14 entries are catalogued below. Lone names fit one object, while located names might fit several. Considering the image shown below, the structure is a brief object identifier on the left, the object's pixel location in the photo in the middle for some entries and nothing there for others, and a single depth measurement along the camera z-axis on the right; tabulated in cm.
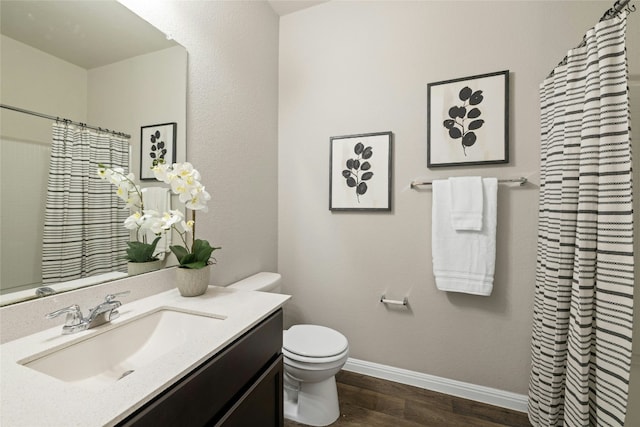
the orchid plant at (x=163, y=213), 111
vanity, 55
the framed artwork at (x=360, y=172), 190
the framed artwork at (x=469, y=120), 164
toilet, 146
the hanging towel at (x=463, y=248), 163
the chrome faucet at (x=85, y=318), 85
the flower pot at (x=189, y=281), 117
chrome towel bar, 160
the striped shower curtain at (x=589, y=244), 91
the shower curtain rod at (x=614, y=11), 98
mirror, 82
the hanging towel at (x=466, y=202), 163
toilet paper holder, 187
